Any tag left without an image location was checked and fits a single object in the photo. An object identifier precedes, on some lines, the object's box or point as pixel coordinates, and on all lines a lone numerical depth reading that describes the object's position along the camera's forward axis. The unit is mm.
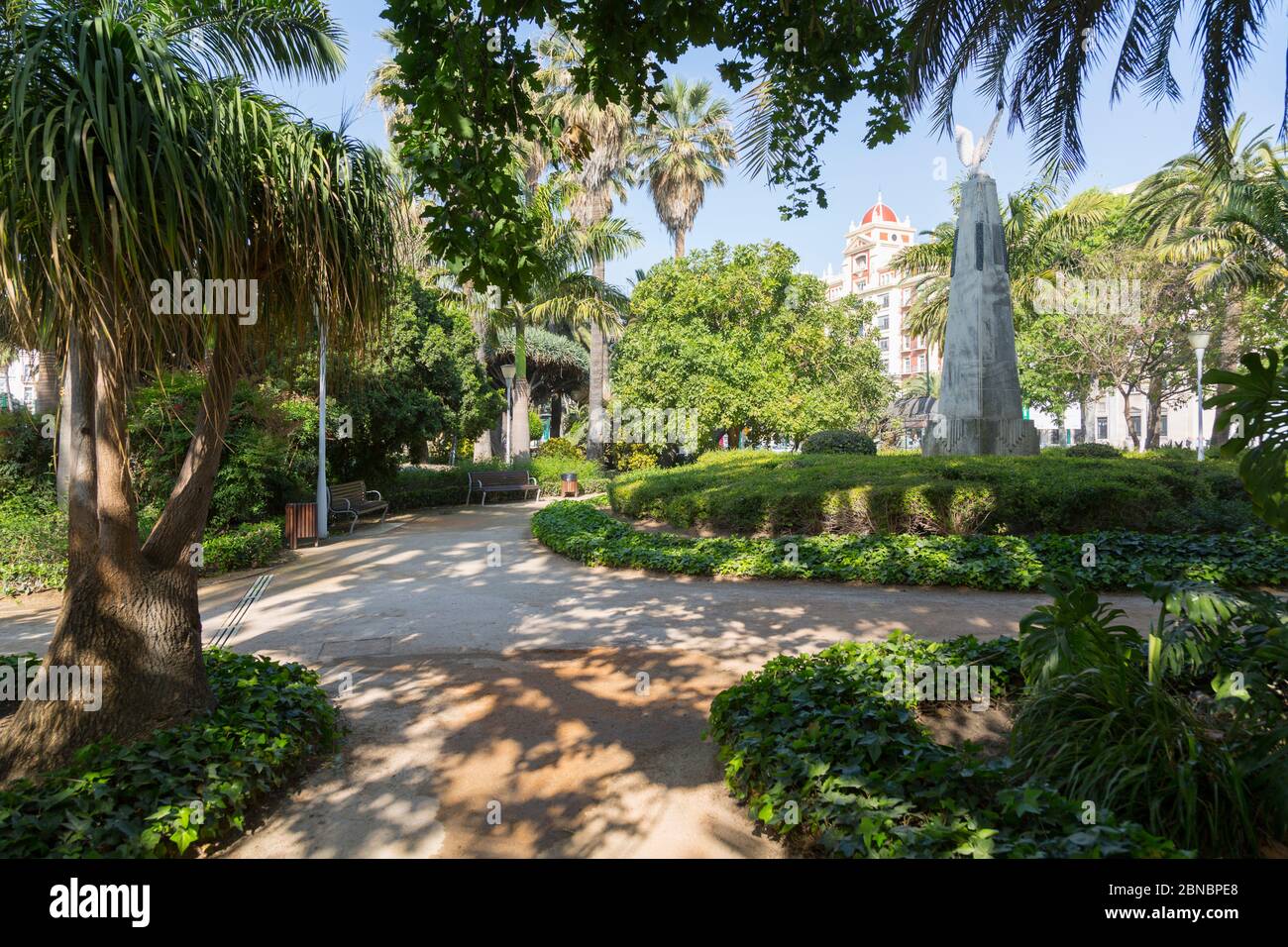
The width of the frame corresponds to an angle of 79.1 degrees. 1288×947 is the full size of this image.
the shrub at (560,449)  29609
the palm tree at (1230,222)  18297
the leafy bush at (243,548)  10219
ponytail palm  3264
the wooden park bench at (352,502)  14242
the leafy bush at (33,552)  9203
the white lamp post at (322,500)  12891
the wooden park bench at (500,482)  20609
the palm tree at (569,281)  20266
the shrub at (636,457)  27047
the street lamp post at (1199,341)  18109
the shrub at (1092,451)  19269
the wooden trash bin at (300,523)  12516
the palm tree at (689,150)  29062
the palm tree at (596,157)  23812
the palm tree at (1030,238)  28047
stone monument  14172
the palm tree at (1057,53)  6977
